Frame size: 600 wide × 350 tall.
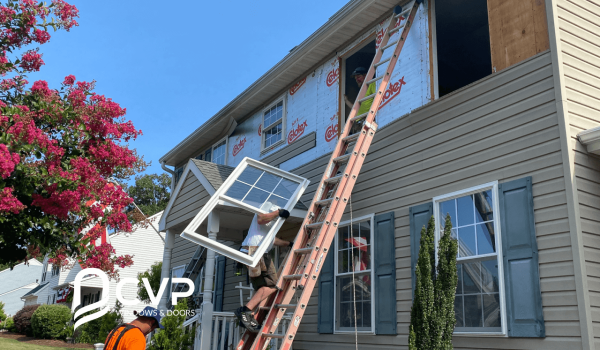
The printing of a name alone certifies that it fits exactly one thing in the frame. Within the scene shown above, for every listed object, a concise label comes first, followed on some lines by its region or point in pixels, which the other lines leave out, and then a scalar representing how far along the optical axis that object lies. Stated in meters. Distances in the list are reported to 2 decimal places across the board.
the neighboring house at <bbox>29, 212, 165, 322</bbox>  25.73
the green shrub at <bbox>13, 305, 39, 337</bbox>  23.00
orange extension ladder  5.27
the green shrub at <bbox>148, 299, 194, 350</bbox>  7.62
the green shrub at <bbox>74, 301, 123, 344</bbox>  18.55
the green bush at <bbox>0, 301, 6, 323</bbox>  26.90
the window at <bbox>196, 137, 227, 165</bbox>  13.95
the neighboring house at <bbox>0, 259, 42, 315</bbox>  49.72
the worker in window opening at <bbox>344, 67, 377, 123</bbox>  7.40
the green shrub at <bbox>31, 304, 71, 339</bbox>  20.38
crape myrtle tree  5.95
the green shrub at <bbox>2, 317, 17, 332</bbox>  25.76
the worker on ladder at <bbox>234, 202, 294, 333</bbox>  5.92
